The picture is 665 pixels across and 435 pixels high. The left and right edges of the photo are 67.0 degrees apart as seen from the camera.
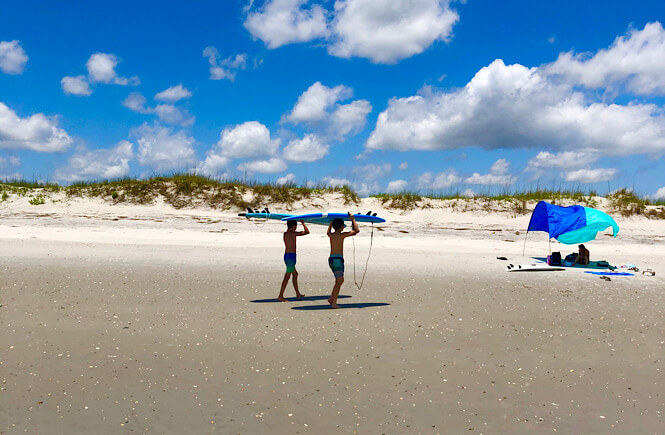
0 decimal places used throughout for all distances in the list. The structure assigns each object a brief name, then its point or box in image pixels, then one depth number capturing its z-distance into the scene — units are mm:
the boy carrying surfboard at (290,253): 8961
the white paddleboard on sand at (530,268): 12414
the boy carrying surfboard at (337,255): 8453
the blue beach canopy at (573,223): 13758
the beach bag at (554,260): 13406
